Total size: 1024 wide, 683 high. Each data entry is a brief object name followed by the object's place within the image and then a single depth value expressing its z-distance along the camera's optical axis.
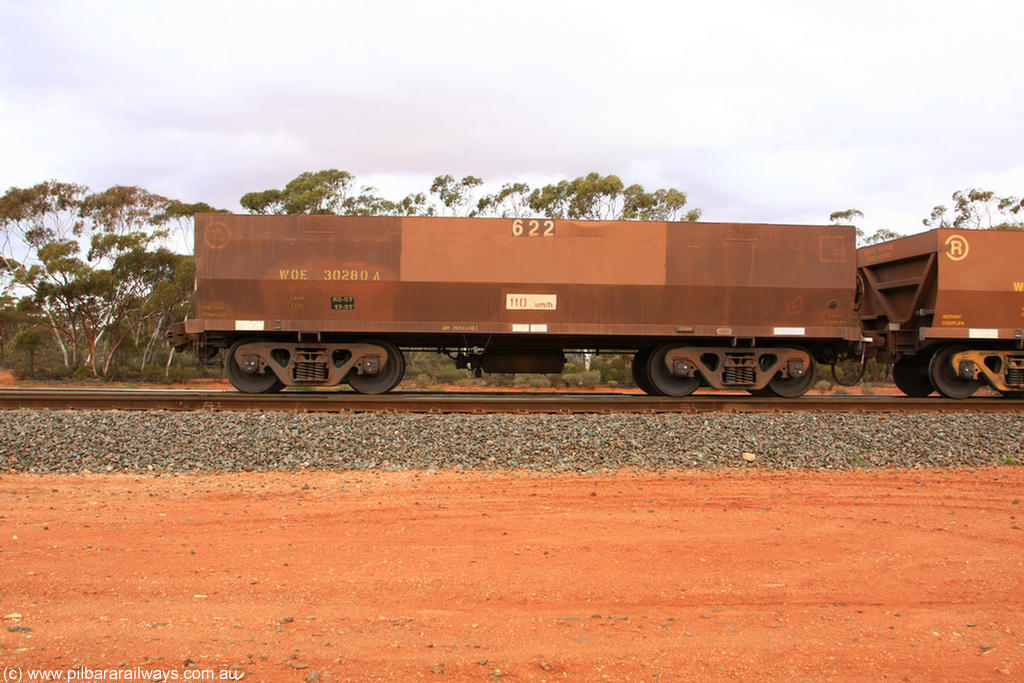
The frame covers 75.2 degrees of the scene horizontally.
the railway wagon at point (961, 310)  11.24
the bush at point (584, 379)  20.77
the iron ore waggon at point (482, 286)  11.04
